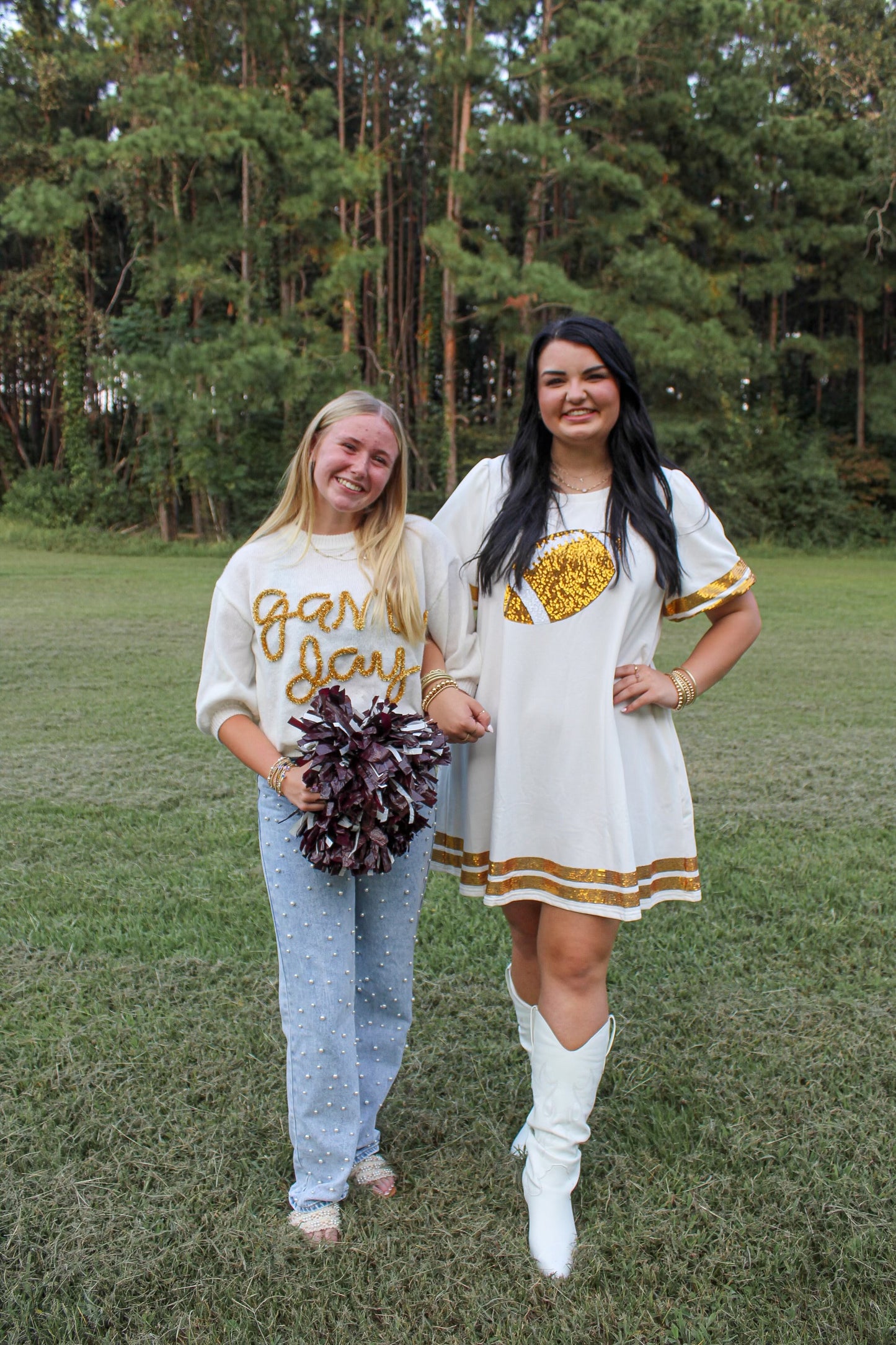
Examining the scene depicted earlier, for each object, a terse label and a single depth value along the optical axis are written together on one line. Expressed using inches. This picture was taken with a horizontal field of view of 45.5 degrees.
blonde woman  74.7
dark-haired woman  75.1
